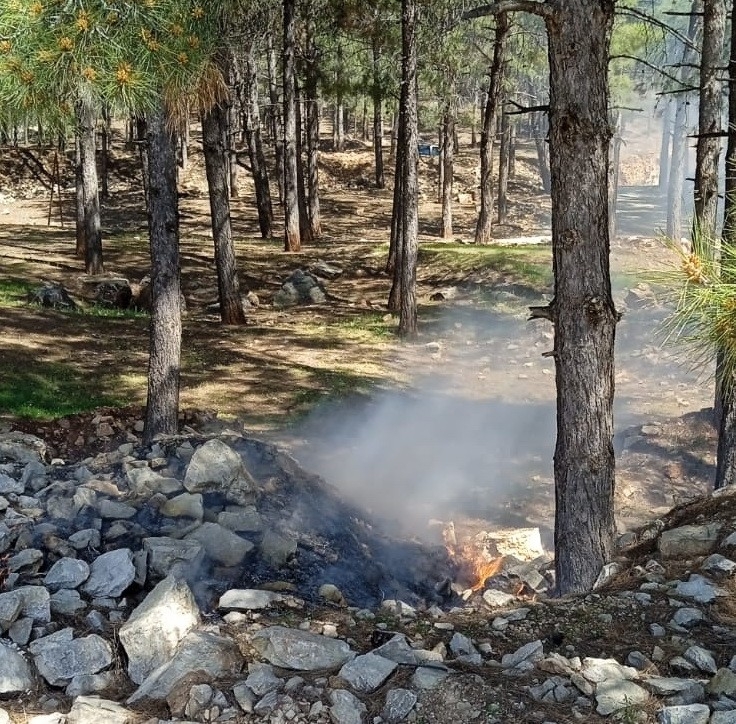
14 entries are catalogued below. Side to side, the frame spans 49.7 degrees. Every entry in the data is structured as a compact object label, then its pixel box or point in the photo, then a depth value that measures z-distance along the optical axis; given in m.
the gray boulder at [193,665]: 3.53
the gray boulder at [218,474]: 5.86
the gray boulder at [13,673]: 3.55
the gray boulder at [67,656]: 3.68
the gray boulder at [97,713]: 3.31
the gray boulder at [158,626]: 3.74
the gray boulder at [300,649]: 3.66
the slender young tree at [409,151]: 12.93
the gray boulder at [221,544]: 4.93
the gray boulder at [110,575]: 4.34
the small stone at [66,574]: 4.36
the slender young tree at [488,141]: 17.22
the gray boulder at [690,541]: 4.93
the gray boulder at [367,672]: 3.46
